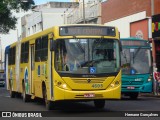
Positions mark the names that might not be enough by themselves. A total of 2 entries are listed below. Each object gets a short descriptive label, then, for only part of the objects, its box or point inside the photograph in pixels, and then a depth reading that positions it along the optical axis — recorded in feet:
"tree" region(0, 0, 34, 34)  160.93
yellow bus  57.06
